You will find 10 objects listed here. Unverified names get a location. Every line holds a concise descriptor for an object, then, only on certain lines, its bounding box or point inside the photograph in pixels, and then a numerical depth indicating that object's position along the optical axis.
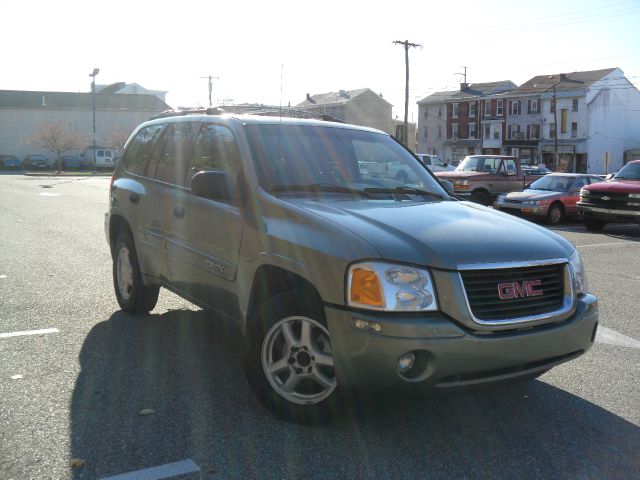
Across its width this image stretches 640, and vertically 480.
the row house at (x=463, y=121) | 79.38
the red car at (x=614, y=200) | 15.41
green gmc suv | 3.42
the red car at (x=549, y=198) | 18.34
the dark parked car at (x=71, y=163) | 66.38
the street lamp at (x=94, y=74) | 55.97
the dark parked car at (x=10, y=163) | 64.88
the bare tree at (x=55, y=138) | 61.72
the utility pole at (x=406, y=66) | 50.75
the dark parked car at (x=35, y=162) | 64.29
